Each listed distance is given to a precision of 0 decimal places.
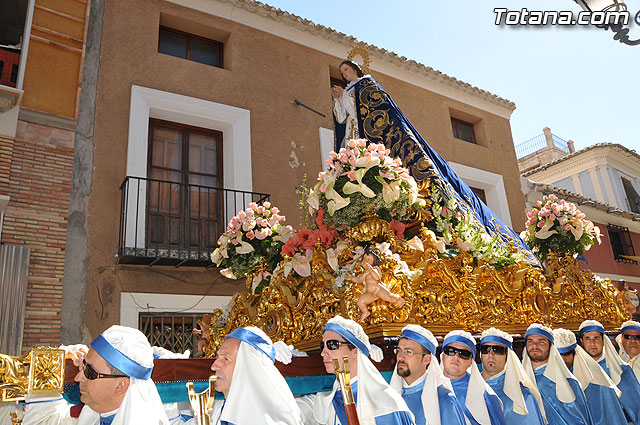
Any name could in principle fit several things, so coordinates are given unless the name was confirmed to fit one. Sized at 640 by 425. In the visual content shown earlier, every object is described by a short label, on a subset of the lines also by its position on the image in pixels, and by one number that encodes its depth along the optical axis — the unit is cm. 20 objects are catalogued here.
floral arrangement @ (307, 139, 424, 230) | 383
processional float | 362
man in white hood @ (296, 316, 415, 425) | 260
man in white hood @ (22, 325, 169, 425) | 212
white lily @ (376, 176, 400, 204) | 381
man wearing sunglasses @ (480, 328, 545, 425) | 346
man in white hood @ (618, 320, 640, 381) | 505
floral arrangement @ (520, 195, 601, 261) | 553
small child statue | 337
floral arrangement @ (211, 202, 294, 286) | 475
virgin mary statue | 494
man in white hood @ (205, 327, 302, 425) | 227
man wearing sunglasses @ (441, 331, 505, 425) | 317
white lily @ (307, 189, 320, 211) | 400
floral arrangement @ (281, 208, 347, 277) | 398
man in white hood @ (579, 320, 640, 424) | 478
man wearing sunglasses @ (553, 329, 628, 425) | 423
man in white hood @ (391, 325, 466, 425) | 288
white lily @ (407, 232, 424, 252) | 387
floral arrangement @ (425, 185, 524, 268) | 434
